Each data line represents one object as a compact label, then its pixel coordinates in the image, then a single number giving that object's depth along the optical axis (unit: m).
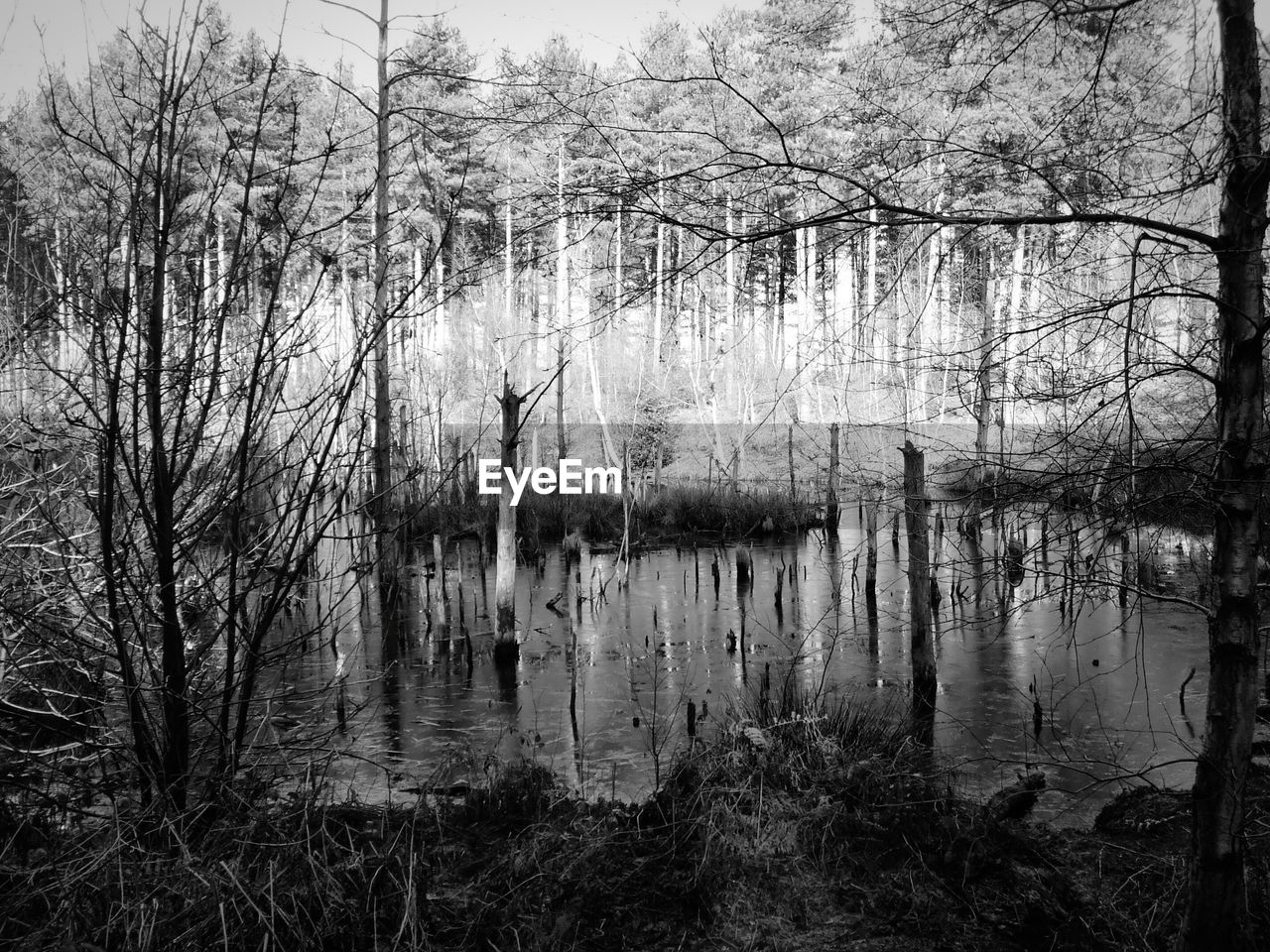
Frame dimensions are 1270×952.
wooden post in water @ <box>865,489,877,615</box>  11.88
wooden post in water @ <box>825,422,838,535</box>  13.99
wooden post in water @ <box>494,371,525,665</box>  9.49
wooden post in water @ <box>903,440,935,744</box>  8.16
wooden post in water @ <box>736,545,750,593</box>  14.47
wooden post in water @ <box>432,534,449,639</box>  11.75
